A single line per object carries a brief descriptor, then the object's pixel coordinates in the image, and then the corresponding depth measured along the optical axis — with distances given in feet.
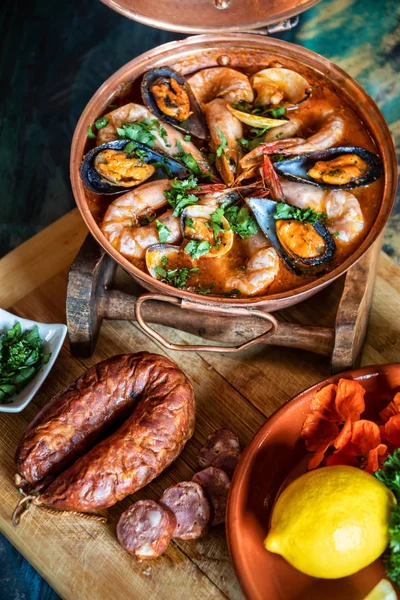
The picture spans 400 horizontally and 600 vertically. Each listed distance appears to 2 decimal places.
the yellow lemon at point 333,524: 6.32
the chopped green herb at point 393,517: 6.43
